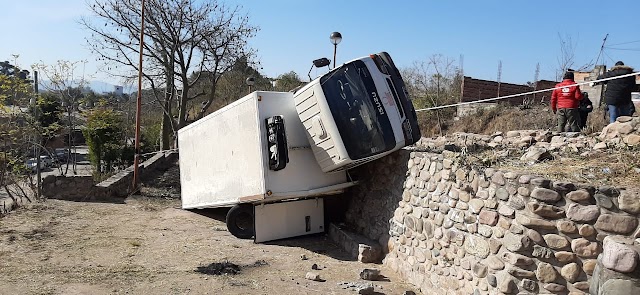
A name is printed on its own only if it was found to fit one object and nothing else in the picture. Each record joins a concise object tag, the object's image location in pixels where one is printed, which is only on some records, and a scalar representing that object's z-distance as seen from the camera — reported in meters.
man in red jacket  8.34
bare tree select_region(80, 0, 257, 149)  18.27
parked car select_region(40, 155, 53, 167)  16.13
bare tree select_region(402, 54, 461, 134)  18.11
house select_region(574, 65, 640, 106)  12.26
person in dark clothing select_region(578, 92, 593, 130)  8.77
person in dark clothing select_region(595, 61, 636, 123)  7.62
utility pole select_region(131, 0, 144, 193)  12.74
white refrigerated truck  7.07
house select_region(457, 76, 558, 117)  15.88
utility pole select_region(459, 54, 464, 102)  16.61
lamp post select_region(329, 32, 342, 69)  12.61
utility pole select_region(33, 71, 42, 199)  10.85
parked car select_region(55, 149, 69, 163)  19.13
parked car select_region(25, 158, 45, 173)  13.41
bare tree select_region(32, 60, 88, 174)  15.07
